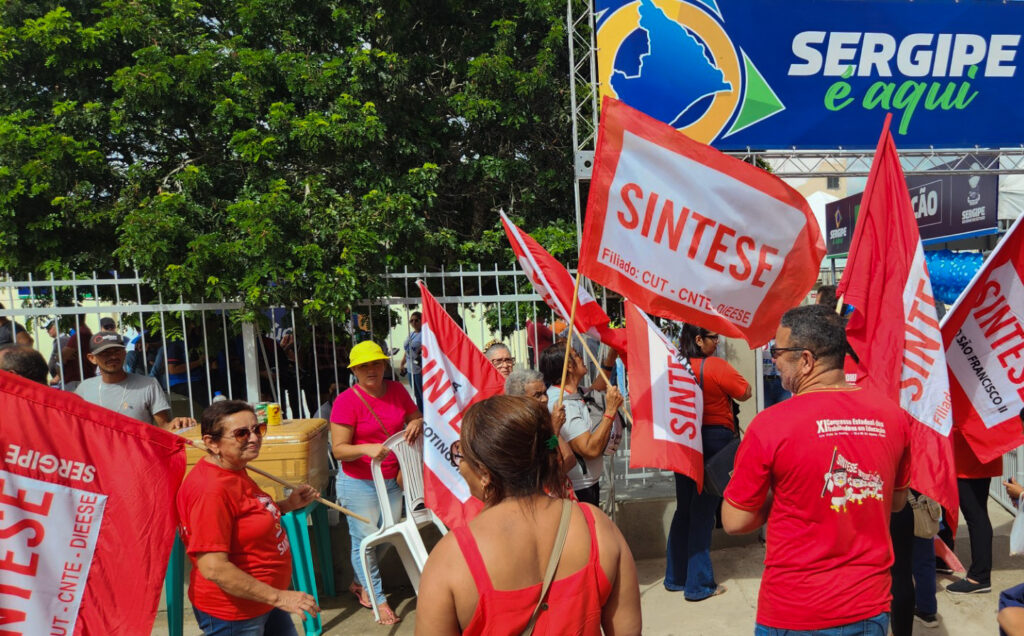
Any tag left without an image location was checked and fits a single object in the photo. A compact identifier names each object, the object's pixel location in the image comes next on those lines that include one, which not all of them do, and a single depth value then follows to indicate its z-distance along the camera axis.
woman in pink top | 4.89
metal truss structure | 6.50
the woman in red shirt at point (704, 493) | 4.87
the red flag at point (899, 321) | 3.29
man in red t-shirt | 2.59
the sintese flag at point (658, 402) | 4.55
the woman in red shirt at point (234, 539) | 3.00
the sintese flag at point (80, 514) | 2.69
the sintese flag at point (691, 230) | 3.86
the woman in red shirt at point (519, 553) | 1.83
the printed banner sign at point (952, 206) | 10.30
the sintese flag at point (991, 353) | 3.77
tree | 7.57
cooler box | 4.71
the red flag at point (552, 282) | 4.58
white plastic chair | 4.86
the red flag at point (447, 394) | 4.33
